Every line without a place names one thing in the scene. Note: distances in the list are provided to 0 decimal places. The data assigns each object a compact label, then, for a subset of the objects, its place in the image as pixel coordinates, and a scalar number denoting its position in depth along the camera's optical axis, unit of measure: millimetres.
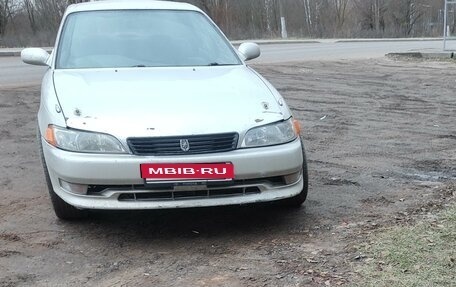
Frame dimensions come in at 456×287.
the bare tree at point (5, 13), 40000
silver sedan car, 3646
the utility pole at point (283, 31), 39631
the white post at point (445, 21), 18562
